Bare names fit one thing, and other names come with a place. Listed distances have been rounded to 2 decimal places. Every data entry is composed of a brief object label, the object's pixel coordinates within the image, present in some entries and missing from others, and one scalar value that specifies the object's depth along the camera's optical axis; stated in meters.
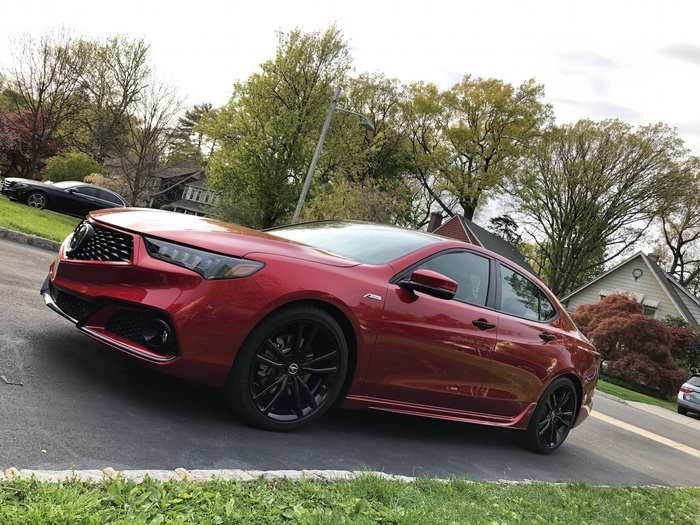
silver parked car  17.83
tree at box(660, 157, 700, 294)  29.78
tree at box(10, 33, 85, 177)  30.66
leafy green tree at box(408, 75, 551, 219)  42.44
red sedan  3.58
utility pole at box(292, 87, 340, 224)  23.41
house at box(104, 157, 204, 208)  31.66
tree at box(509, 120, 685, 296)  30.12
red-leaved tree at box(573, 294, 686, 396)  23.81
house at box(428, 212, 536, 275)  38.69
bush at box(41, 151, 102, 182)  32.25
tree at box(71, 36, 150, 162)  36.28
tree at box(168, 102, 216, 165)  34.27
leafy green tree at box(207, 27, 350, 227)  32.91
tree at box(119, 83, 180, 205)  29.16
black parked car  17.40
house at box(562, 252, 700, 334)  33.81
